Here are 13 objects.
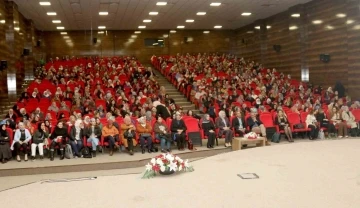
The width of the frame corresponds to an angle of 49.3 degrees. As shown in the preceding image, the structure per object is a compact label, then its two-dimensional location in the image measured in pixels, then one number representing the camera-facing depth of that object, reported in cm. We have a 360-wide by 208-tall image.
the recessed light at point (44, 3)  1456
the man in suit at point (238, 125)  1088
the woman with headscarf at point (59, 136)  918
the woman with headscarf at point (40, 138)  900
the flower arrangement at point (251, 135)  995
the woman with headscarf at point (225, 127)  1059
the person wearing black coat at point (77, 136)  927
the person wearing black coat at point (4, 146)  877
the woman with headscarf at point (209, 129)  1039
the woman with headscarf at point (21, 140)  900
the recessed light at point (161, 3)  1531
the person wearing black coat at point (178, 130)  1010
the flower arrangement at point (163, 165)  618
